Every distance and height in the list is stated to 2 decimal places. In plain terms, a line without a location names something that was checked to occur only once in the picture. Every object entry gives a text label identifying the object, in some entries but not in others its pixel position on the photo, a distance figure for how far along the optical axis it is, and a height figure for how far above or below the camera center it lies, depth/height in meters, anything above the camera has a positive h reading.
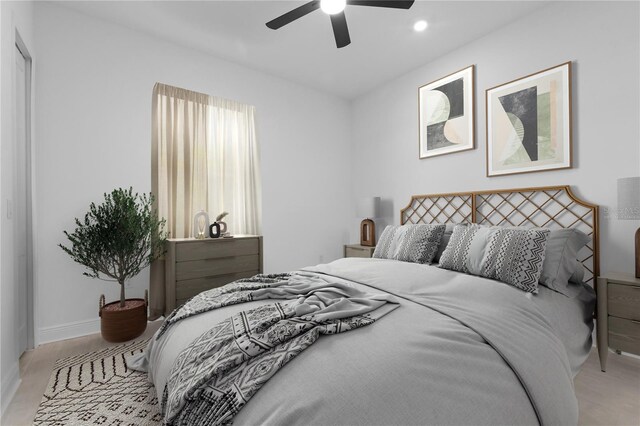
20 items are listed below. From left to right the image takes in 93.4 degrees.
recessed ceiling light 2.77 +1.74
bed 0.87 -0.53
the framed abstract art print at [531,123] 2.47 +0.77
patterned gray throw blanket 0.96 -0.48
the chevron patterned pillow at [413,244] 2.57 -0.29
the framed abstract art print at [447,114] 3.10 +1.06
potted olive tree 2.45 -0.28
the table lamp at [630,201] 1.93 +0.06
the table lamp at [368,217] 3.83 -0.07
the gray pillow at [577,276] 2.06 -0.46
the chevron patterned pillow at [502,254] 1.87 -0.29
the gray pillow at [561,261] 1.93 -0.33
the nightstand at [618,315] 1.85 -0.66
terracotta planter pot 2.44 -0.89
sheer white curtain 3.07 +0.56
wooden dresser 2.82 -0.51
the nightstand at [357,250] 3.64 -0.48
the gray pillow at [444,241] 2.64 -0.26
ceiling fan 2.04 +1.42
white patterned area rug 1.56 -1.06
